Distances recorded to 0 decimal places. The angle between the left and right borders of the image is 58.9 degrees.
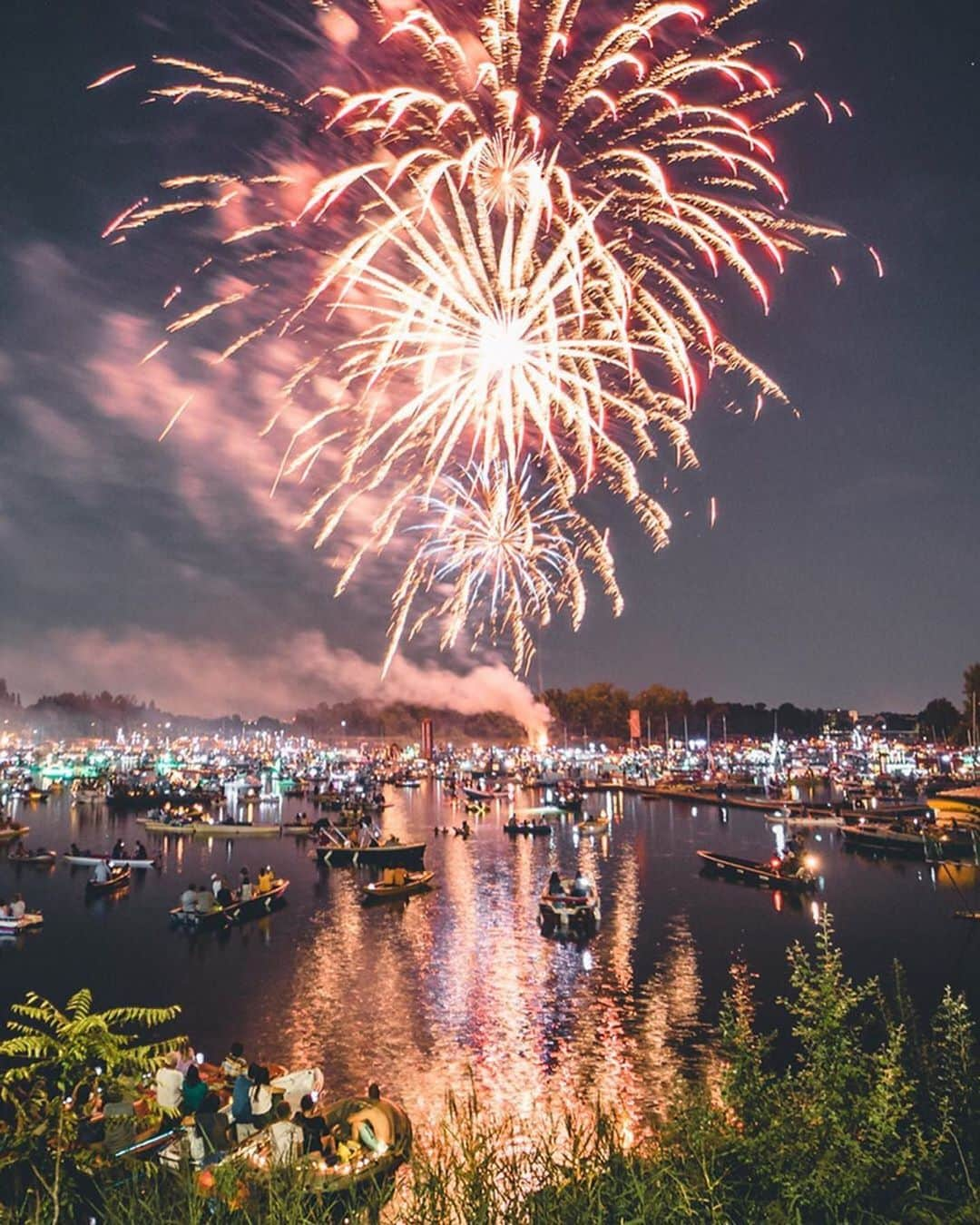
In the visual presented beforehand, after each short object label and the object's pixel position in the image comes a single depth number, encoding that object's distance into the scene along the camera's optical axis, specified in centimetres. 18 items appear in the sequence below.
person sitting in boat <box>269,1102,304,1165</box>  1053
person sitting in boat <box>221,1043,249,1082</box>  1471
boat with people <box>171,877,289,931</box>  3247
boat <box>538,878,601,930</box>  3159
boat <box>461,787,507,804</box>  9967
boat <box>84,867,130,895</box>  3947
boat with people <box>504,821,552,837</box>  6450
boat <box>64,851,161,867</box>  4731
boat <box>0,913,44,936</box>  3131
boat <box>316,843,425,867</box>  4884
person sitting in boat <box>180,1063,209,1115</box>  1281
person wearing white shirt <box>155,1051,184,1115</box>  1286
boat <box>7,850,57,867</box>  4825
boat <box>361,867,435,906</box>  3822
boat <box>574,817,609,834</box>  6694
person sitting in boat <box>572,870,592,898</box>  3297
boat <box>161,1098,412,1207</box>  912
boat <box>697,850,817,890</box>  4144
